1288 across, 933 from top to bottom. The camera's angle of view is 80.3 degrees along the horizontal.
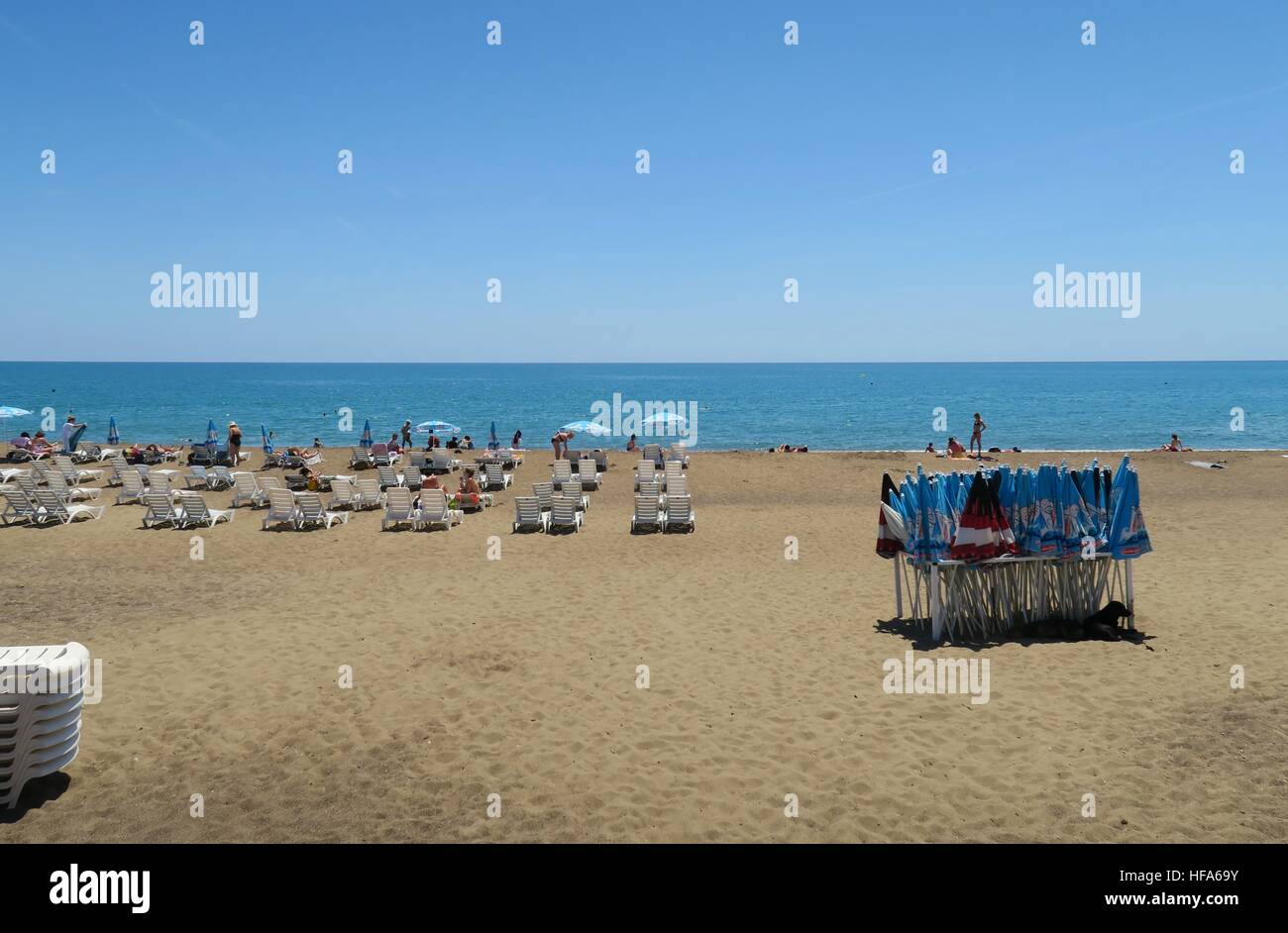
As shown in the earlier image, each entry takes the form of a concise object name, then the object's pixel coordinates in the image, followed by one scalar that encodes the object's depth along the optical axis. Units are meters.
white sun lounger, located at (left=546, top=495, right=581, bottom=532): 14.98
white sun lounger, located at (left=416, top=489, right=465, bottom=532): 14.88
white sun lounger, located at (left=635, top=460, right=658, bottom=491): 20.17
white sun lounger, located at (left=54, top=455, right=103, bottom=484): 19.80
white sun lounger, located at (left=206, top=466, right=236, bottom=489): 20.44
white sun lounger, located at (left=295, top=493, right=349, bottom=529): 14.84
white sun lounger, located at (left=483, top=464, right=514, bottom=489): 20.64
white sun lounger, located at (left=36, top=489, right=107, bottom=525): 15.24
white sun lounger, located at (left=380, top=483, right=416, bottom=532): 14.93
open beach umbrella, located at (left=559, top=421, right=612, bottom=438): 27.85
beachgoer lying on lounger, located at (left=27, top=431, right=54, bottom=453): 26.22
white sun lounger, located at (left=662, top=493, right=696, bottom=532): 14.95
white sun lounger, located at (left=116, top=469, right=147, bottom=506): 17.72
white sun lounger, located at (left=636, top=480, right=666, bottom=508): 17.41
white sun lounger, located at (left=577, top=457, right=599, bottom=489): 20.66
